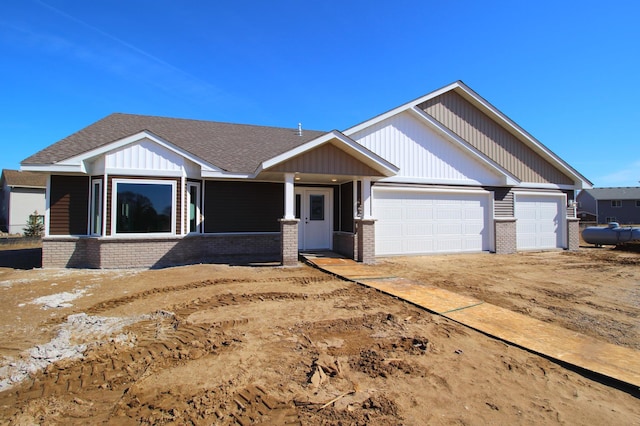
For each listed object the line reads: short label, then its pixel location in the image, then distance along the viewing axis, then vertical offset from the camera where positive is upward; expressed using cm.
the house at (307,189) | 1014 +109
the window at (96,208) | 1027 +37
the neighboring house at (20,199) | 2703 +171
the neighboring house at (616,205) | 4697 +198
